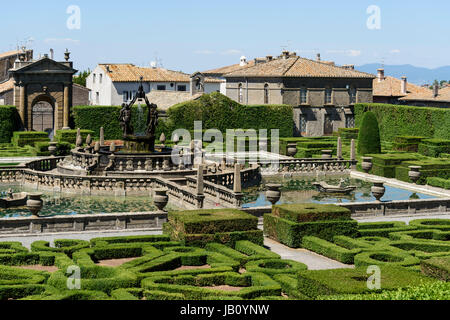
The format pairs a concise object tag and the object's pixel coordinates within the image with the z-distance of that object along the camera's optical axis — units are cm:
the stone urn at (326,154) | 4644
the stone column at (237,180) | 2867
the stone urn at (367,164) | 4281
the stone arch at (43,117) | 7376
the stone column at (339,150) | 4618
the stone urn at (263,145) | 5562
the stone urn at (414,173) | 3794
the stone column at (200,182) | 2854
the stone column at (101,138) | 4667
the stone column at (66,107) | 6106
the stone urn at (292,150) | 5006
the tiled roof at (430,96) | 6961
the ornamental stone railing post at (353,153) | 4506
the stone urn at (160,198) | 2623
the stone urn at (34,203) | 2506
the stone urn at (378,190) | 2953
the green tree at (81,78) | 9961
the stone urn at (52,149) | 4538
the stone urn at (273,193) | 2762
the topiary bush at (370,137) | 4878
